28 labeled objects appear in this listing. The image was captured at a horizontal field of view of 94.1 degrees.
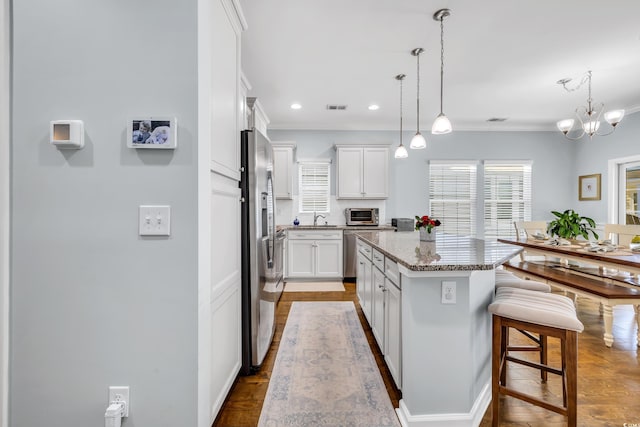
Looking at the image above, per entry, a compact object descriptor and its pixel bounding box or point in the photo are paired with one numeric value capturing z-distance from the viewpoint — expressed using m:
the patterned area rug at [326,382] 1.76
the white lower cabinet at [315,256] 5.07
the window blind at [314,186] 5.72
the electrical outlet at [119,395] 1.32
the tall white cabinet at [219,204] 1.37
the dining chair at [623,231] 3.69
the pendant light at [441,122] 2.48
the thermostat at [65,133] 1.26
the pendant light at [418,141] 3.23
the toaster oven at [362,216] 5.46
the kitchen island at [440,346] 1.63
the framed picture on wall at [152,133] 1.29
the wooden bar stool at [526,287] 2.00
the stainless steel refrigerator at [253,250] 2.20
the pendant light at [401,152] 3.74
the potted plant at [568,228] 4.23
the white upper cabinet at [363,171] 5.40
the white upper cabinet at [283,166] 5.29
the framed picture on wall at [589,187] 5.38
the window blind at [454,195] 5.86
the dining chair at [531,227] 4.96
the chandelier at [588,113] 3.36
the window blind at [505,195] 5.89
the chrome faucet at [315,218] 5.63
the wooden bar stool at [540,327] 1.52
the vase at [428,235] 2.76
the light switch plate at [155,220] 1.30
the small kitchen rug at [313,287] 4.61
